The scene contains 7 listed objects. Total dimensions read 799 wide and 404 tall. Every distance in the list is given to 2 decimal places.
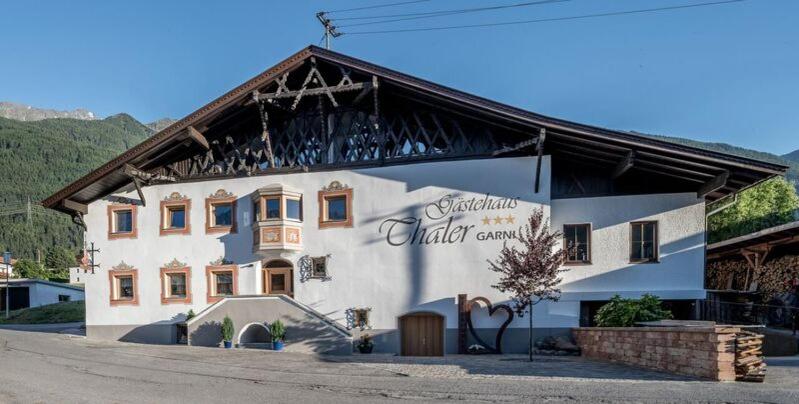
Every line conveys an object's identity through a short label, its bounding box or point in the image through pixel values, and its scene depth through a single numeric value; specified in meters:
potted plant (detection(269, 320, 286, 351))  21.27
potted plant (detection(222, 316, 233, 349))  21.89
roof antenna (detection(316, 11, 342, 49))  28.57
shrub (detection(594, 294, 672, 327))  17.36
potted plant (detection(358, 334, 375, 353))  21.39
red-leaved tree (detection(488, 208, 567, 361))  17.95
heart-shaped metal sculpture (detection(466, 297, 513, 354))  20.39
